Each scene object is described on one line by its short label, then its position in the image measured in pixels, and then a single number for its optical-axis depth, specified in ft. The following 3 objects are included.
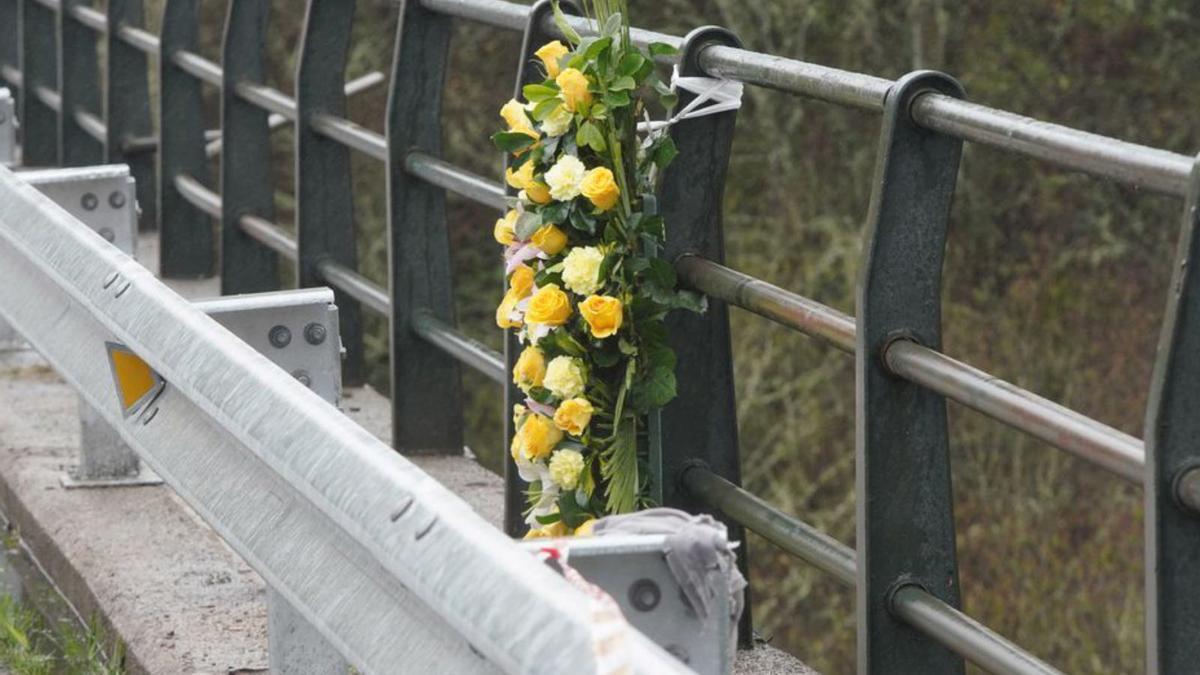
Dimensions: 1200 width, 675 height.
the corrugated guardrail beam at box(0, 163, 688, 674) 12.88
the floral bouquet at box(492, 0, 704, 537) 26.10
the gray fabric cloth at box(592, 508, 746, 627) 14.04
